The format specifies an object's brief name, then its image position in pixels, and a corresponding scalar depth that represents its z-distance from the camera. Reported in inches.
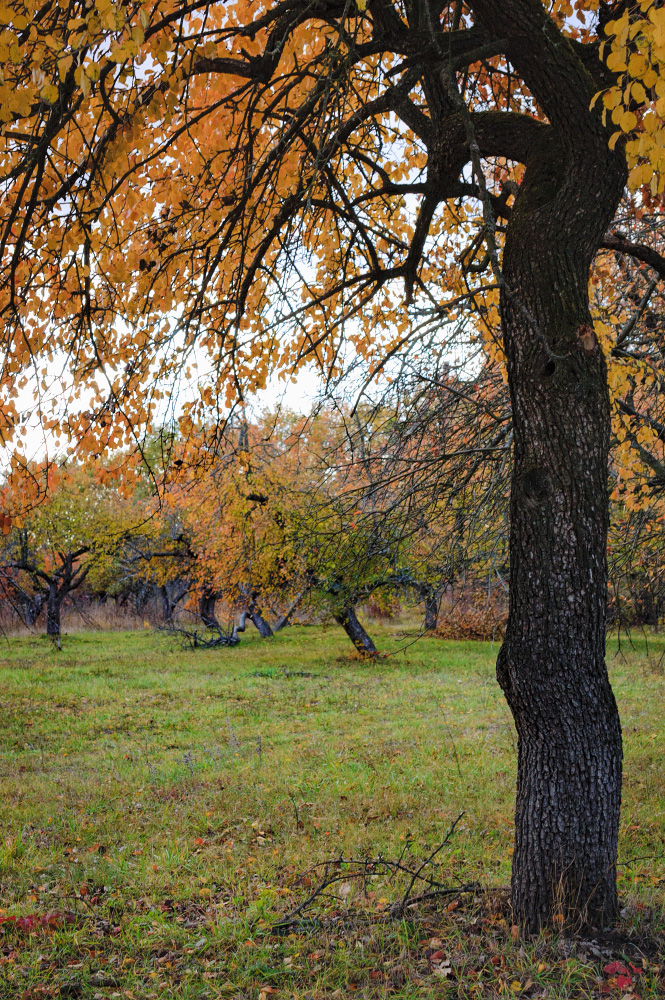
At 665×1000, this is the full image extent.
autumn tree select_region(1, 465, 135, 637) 850.8
